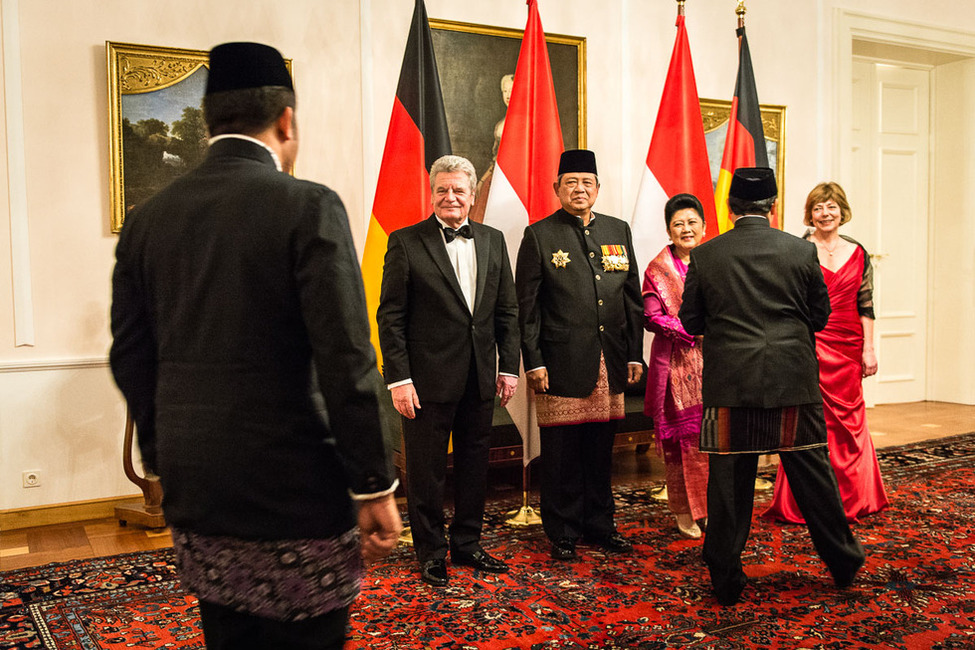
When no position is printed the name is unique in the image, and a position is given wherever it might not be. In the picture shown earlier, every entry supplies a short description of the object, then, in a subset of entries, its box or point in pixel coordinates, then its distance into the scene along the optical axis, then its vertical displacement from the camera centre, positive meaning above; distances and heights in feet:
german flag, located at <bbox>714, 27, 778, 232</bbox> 15.90 +2.63
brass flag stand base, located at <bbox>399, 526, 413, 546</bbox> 11.92 -3.94
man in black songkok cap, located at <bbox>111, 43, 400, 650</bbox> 4.26 -0.57
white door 24.06 +1.77
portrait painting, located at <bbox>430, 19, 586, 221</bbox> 16.25 +3.90
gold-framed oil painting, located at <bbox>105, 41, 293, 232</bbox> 13.66 +2.74
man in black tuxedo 10.21 -1.05
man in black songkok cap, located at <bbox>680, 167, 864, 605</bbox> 9.18 -1.29
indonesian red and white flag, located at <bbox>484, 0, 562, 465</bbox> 13.33 +2.17
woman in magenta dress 11.93 -1.62
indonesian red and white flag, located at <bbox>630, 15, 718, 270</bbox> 14.57 +2.03
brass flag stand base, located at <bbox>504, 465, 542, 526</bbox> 12.79 -3.92
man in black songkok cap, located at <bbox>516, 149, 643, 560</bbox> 11.14 -1.05
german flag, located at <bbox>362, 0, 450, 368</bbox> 12.83 +1.91
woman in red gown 12.63 -1.39
